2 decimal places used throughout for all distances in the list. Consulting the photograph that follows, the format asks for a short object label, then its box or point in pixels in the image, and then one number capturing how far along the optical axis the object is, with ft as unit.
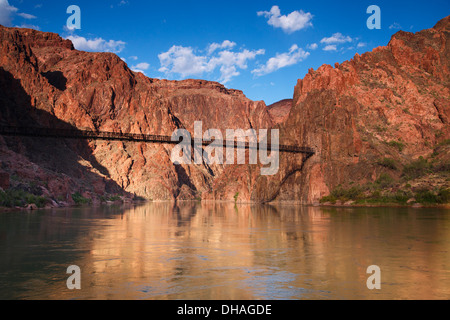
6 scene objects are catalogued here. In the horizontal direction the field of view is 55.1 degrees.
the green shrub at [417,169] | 231.26
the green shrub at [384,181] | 239.89
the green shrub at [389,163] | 259.39
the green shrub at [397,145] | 284.65
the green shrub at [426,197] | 189.56
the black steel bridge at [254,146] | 271.28
